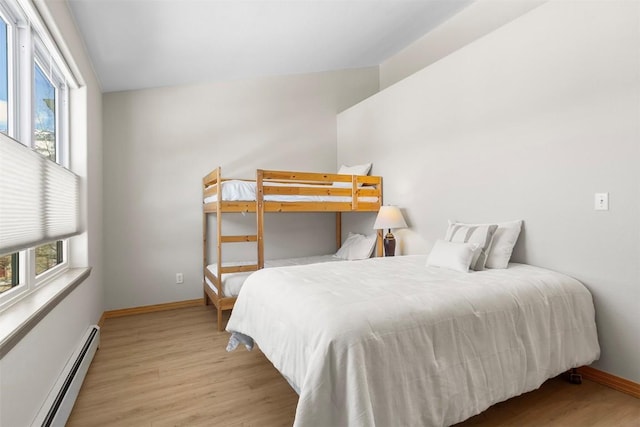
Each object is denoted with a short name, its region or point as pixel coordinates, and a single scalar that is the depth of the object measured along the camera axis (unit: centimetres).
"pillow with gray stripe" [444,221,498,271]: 233
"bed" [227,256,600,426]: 130
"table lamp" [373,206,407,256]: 339
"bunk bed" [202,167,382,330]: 312
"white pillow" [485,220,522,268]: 235
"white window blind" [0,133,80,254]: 119
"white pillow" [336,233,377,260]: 389
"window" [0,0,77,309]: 154
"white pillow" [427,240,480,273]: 227
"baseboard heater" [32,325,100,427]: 150
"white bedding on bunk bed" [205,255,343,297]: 311
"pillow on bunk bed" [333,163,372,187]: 403
